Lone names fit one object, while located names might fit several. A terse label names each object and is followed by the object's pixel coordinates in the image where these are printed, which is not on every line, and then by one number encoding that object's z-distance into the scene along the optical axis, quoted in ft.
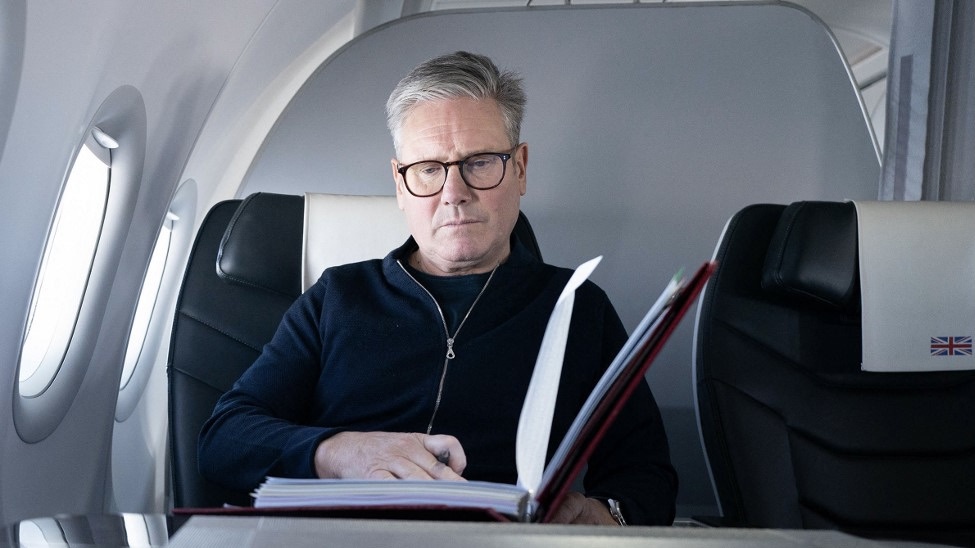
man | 5.52
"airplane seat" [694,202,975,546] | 6.41
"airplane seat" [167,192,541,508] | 6.37
